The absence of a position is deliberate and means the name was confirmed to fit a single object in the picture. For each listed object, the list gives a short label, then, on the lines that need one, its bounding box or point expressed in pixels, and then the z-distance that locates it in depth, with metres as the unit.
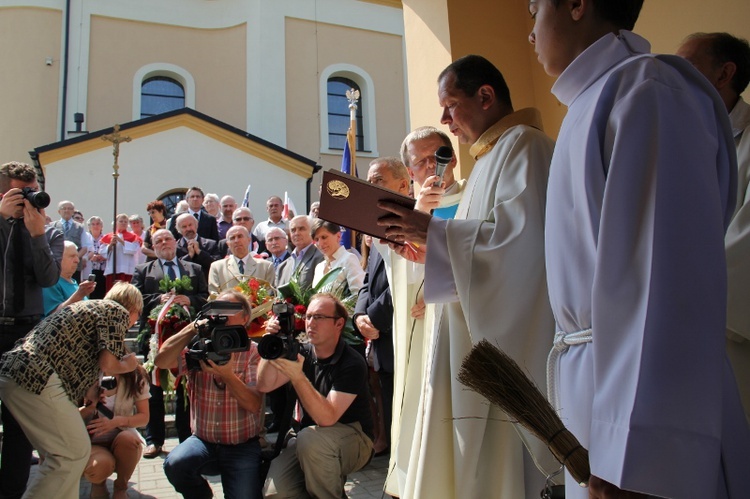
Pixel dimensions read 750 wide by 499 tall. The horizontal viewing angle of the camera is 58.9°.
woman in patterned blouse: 3.97
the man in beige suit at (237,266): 6.59
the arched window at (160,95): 21.19
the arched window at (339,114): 22.17
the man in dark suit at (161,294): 5.96
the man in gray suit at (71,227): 10.30
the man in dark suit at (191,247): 7.96
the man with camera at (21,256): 4.79
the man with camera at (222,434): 4.13
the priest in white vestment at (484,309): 2.31
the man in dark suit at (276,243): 7.19
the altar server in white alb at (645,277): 1.21
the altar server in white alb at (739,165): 2.06
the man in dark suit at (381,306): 4.54
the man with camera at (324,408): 4.06
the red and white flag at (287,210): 11.07
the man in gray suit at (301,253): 6.38
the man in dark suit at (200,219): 9.88
